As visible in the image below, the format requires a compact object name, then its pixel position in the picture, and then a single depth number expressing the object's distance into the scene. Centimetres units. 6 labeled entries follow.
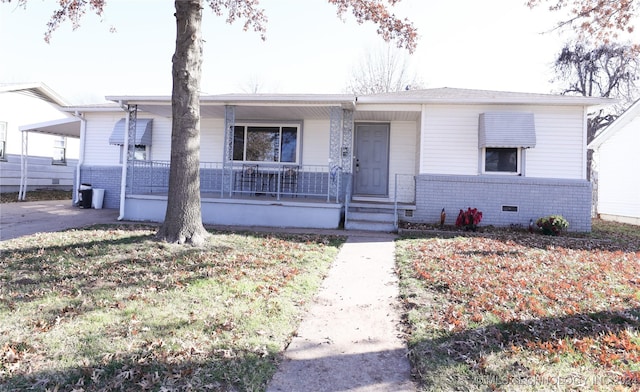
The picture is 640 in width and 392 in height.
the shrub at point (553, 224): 862
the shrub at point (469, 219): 888
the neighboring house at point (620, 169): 1274
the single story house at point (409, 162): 923
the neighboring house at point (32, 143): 1558
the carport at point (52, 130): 1325
